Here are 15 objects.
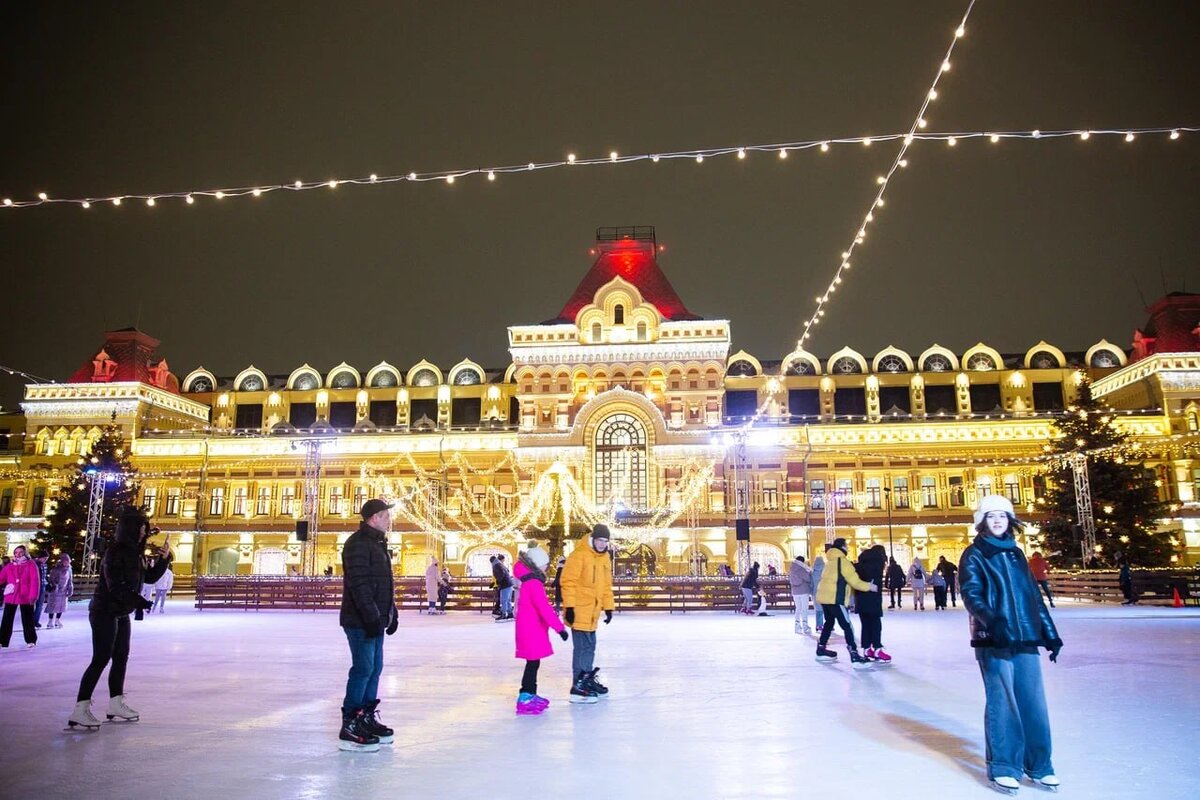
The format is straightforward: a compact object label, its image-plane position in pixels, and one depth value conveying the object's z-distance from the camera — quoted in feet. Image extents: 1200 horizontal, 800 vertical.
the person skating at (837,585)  37.42
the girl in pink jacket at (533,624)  25.57
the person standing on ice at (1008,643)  16.97
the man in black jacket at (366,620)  20.88
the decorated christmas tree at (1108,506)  104.69
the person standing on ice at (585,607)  28.04
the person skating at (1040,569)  70.28
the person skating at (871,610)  37.73
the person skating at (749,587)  78.79
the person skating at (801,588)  53.21
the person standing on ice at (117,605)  23.67
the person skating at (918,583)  85.61
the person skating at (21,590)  44.96
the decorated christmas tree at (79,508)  122.42
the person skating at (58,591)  64.23
